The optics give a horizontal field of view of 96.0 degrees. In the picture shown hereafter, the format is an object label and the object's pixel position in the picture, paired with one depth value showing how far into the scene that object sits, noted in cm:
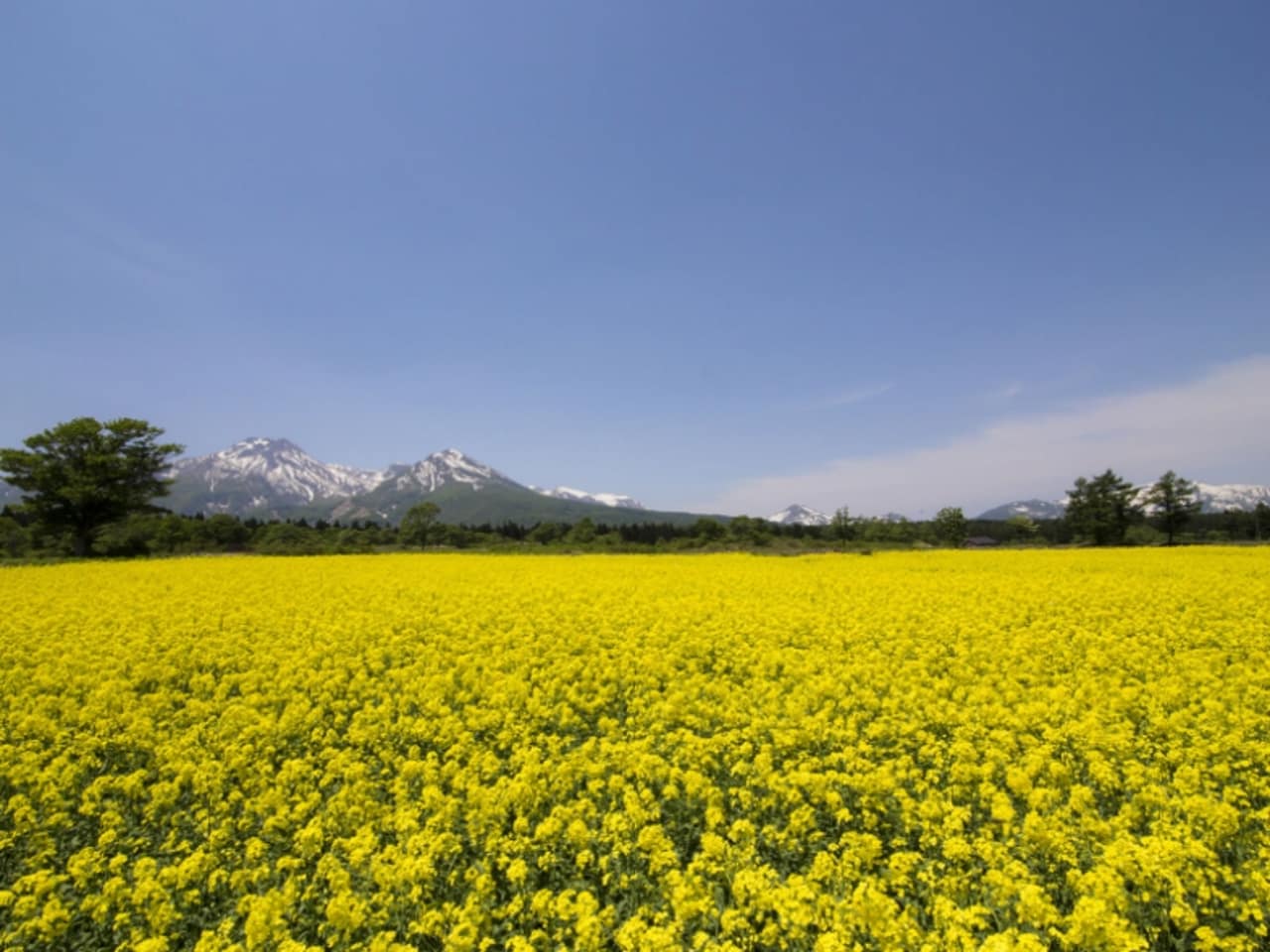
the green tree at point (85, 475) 4306
